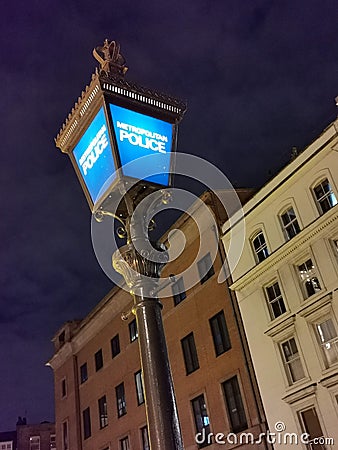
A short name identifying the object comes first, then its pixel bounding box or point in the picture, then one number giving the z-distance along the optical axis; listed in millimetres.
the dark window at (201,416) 23964
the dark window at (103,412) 33469
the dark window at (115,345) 32872
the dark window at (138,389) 29312
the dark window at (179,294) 27056
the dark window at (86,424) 35562
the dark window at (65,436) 38375
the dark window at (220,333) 23828
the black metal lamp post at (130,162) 4430
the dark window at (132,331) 30702
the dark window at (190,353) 25453
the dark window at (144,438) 28347
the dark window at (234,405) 22281
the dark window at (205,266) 25109
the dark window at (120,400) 31219
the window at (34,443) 67600
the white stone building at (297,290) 19484
